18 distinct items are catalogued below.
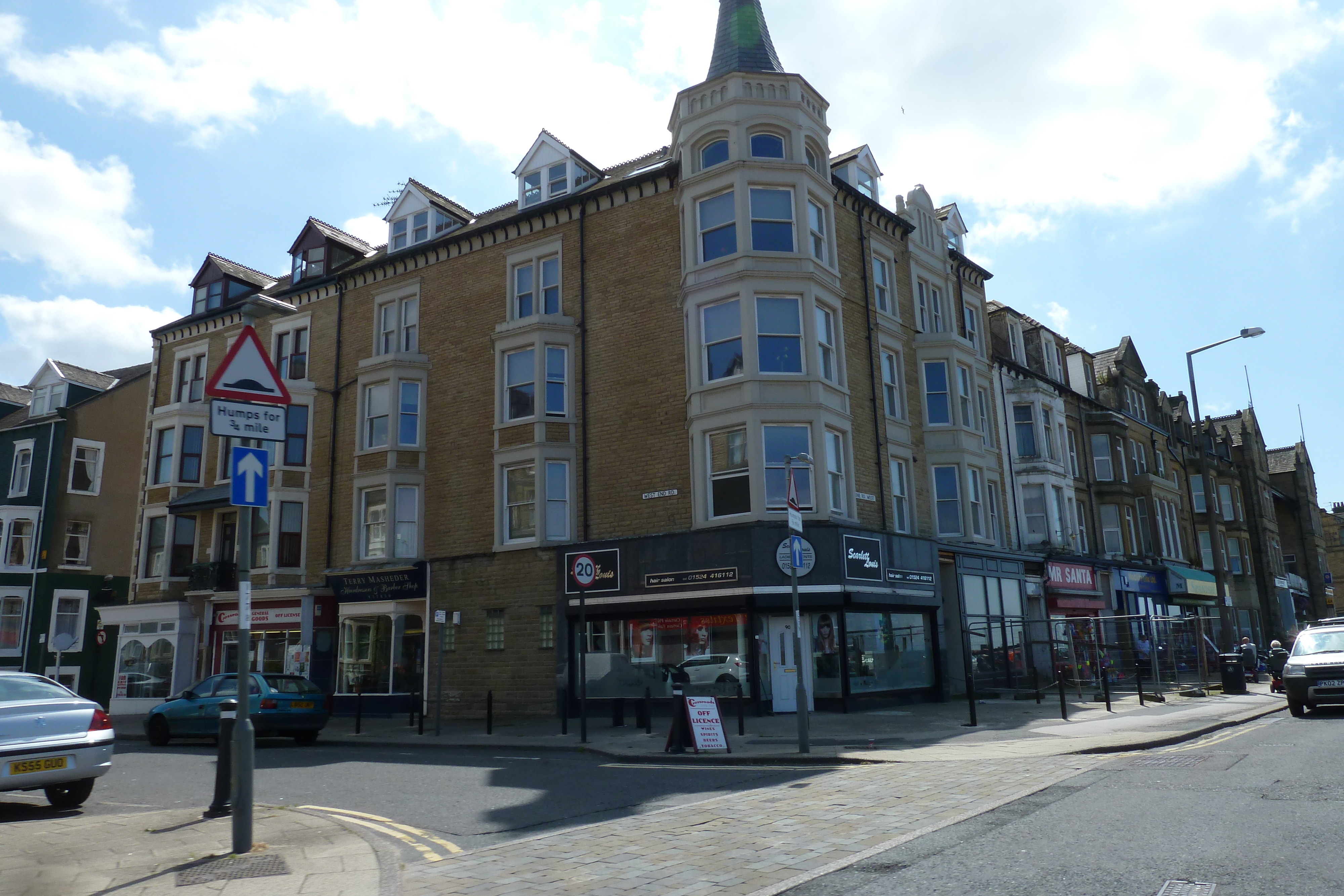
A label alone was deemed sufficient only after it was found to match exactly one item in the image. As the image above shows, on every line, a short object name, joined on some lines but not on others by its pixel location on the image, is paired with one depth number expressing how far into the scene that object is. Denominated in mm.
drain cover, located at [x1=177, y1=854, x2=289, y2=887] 6832
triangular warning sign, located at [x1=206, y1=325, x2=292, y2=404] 8648
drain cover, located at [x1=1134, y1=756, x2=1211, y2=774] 11031
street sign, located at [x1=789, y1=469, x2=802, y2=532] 14648
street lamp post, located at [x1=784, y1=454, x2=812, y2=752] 13719
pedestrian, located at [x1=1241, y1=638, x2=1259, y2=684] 27938
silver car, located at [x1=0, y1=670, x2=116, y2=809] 9594
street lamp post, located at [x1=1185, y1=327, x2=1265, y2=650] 24016
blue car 18359
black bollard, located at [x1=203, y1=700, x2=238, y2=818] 9617
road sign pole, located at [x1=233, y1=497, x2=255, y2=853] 7668
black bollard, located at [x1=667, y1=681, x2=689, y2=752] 14508
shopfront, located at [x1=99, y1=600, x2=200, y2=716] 30391
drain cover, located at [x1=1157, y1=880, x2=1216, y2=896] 5469
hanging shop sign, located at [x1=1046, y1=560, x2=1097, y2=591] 31453
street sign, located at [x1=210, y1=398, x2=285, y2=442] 8609
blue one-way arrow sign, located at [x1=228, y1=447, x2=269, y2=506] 8555
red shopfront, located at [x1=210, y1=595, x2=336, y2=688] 27906
